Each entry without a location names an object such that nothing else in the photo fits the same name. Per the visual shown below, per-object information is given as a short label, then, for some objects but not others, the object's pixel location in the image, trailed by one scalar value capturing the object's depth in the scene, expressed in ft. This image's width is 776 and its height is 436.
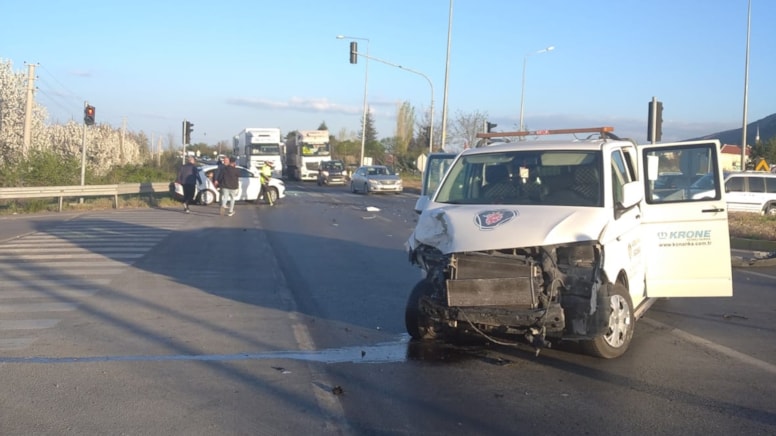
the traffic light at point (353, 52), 116.98
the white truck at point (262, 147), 161.48
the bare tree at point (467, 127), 178.59
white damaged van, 21.79
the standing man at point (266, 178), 92.78
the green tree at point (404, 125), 271.28
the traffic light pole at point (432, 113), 133.25
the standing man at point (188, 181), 80.84
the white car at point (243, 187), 88.58
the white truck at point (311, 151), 188.85
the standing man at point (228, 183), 74.49
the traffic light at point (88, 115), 84.89
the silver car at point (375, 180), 132.26
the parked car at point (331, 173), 172.24
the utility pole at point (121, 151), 187.44
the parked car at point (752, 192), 86.12
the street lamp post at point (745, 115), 102.72
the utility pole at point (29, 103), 104.63
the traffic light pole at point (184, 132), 105.90
